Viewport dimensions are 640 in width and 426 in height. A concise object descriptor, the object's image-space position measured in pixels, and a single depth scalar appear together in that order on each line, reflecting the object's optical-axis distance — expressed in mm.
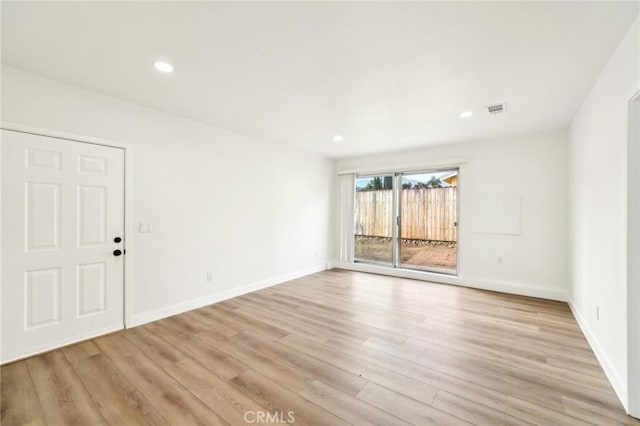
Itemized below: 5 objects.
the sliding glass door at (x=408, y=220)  5199
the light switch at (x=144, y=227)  3154
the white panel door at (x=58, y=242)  2354
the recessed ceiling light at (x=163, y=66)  2248
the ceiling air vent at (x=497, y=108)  3057
